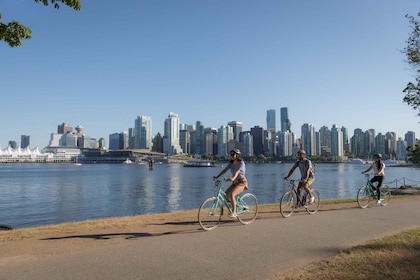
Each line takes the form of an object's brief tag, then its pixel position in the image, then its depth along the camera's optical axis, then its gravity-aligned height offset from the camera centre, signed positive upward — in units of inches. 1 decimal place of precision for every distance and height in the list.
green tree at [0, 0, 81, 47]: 319.0 +110.4
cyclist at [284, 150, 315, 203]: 480.4 -29.6
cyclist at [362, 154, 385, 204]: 569.9 -34.4
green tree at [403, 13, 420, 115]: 679.7 +188.1
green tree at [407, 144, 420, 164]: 1019.4 -13.4
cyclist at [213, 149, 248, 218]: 391.9 -28.3
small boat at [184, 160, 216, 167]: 7293.3 -244.7
